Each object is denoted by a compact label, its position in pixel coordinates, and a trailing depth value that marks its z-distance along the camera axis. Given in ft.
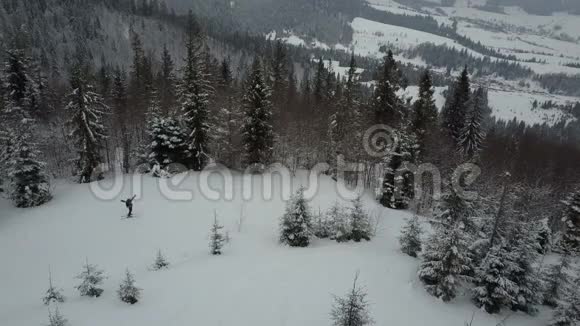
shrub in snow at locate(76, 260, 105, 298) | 43.34
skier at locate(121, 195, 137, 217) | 79.66
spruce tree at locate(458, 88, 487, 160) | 119.24
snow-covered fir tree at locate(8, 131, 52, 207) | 87.25
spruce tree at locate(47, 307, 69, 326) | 34.01
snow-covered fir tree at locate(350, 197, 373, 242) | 68.13
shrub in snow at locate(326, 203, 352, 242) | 68.59
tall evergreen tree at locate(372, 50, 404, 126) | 114.83
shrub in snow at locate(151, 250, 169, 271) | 54.95
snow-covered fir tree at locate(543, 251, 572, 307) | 53.72
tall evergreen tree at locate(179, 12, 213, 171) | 109.29
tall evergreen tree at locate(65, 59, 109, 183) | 104.47
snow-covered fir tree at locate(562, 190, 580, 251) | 96.02
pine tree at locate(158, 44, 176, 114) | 140.14
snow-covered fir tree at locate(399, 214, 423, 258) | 62.08
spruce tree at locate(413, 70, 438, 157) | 110.30
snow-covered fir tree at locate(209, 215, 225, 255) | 59.14
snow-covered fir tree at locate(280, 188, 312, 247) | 64.75
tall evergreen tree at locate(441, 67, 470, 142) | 125.70
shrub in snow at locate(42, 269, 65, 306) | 42.60
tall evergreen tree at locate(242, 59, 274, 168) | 110.11
